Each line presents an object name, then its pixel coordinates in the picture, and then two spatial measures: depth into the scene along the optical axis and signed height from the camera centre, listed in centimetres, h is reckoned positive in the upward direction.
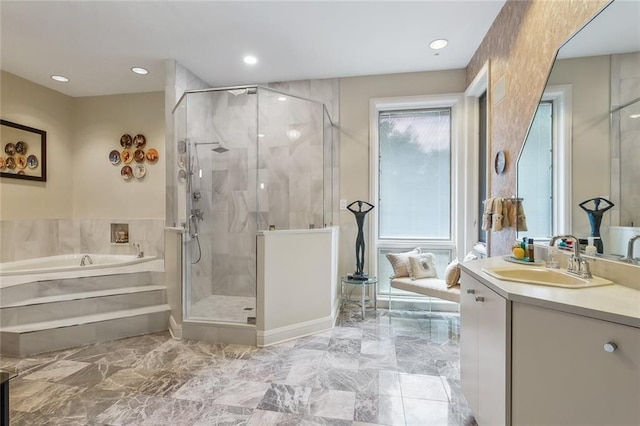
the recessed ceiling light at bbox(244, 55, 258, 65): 298 +170
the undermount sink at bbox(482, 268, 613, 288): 121 -34
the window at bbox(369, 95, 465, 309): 333 +38
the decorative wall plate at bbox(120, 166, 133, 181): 387 +56
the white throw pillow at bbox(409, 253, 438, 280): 296 -62
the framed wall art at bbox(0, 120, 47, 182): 325 +76
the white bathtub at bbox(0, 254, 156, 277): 269 -63
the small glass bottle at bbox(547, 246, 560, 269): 153 -28
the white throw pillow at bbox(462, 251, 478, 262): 272 -47
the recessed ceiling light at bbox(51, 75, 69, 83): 336 +168
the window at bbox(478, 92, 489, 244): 302 +63
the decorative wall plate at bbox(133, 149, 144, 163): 382 +80
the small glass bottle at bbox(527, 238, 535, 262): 168 -25
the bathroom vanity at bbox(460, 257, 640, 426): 83 -50
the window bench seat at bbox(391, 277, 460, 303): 262 -78
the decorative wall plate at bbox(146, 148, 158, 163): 380 +79
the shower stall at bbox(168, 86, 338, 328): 283 +37
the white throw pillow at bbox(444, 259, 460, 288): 268 -65
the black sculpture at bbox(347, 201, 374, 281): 314 -38
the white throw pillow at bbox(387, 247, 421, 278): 299 -59
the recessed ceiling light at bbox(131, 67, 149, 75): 319 +169
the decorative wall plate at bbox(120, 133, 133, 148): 385 +102
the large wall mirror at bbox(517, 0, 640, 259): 117 +38
